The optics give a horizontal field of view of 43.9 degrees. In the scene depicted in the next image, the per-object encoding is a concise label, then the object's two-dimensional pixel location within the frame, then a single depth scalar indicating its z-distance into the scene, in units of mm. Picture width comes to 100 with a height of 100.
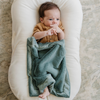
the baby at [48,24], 1164
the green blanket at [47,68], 1050
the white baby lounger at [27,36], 1081
